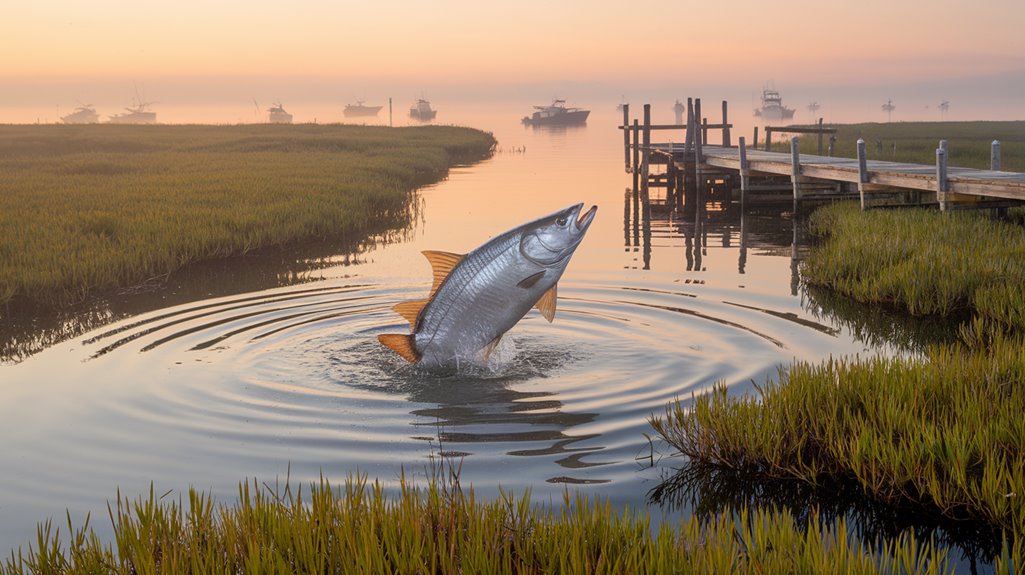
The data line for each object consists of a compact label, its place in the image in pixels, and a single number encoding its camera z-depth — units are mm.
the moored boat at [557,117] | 170750
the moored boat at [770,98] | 194250
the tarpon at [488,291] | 7562
